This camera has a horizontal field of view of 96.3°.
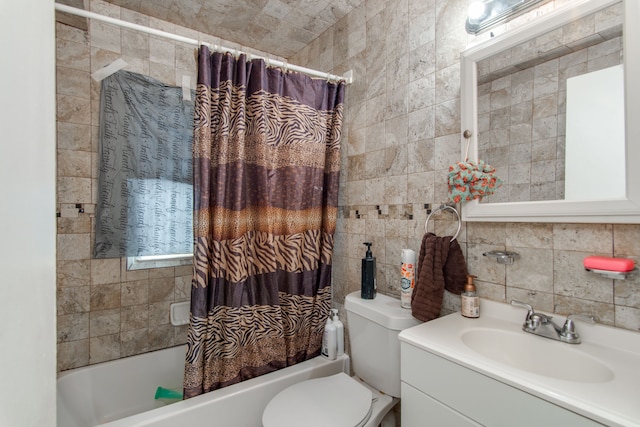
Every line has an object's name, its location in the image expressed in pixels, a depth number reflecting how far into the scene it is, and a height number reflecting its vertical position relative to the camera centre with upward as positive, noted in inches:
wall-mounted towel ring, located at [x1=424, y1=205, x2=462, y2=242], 48.3 +0.5
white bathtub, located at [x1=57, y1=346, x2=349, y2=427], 50.7 -37.1
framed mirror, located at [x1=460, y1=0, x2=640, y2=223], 32.2 +14.0
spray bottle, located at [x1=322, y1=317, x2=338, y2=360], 65.6 -29.4
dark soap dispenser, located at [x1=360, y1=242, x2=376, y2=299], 58.4 -13.3
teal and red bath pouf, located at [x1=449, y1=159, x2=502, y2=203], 43.8 +5.2
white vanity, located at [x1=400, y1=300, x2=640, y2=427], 25.6 -17.0
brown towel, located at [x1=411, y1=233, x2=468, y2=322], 46.8 -10.4
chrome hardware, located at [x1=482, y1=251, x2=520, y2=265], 41.5 -6.1
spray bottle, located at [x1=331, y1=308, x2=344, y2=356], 66.4 -27.8
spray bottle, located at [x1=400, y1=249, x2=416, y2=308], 52.0 -11.3
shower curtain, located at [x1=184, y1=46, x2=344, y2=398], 53.8 -0.9
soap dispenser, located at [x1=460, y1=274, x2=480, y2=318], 44.5 -13.6
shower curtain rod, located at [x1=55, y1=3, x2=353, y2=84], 44.7 +31.7
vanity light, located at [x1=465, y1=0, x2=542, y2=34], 41.2 +30.5
